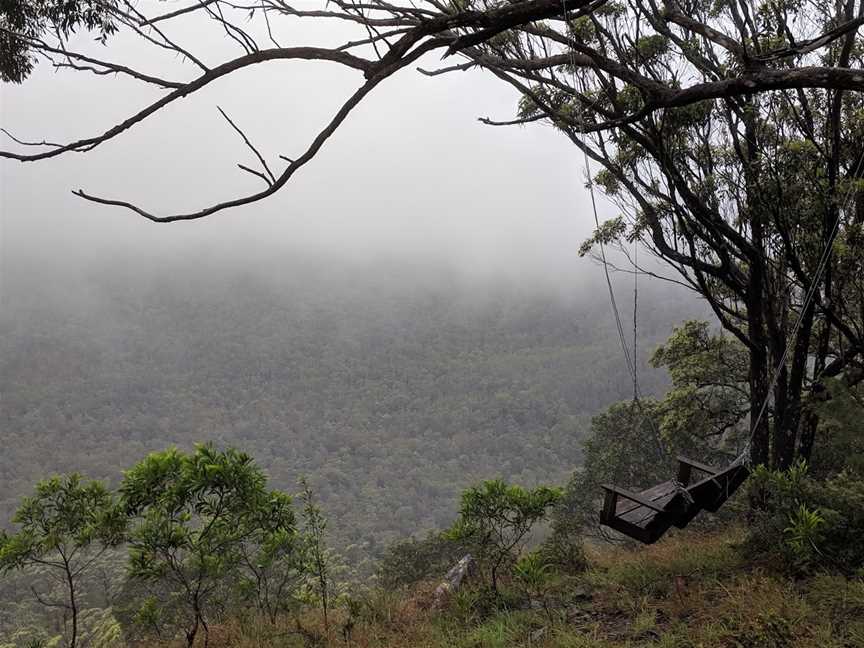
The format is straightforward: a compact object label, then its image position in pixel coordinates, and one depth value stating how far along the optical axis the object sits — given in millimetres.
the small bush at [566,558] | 6906
